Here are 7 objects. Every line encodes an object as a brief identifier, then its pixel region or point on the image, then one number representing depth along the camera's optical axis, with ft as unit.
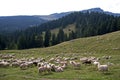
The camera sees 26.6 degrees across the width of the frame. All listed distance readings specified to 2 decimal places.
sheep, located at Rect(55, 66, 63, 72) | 110.83
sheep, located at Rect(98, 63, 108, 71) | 99.90
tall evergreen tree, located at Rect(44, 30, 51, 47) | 443.61
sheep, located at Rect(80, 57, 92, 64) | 130.84
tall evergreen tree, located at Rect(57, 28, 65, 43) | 483.68
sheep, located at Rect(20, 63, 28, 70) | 131.34
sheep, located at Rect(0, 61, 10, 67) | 144.36
